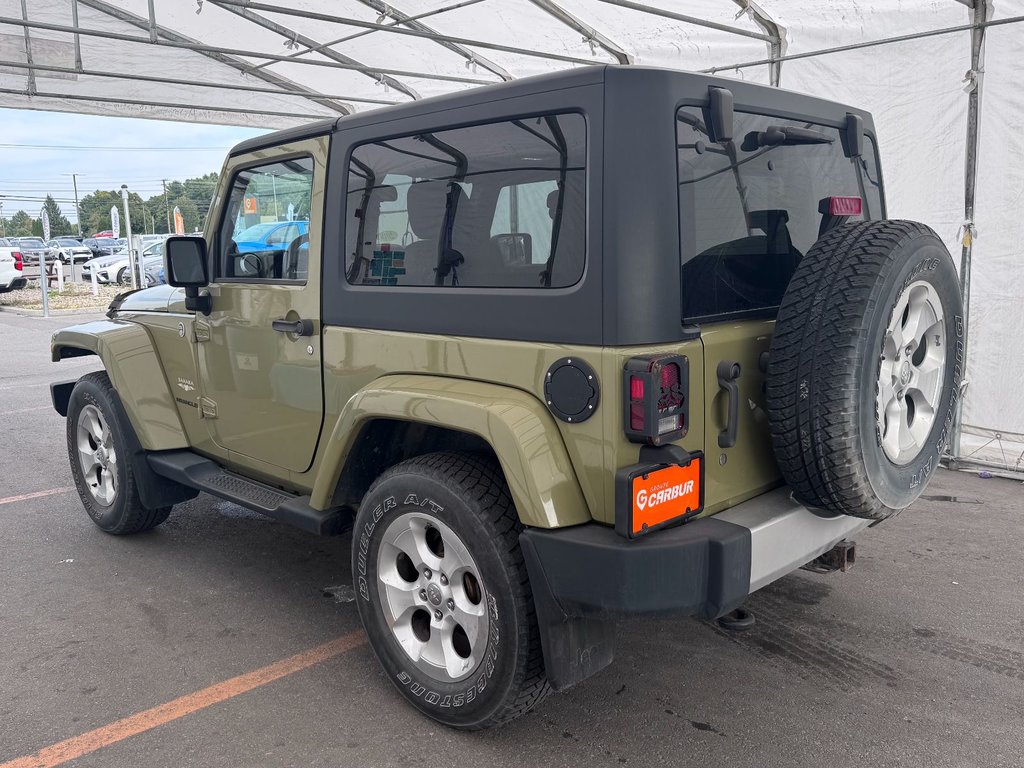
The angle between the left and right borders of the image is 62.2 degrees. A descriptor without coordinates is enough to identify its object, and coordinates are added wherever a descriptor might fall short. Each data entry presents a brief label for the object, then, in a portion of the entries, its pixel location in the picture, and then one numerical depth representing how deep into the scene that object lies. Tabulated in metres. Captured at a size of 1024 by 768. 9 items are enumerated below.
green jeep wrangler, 2.26
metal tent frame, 6.36
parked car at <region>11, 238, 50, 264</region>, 27.45
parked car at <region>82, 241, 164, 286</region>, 23.23
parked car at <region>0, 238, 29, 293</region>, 19.42
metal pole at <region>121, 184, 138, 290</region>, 18.14
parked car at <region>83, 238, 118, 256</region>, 36.89
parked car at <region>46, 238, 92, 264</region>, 31.03
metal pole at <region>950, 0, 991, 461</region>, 5.13
